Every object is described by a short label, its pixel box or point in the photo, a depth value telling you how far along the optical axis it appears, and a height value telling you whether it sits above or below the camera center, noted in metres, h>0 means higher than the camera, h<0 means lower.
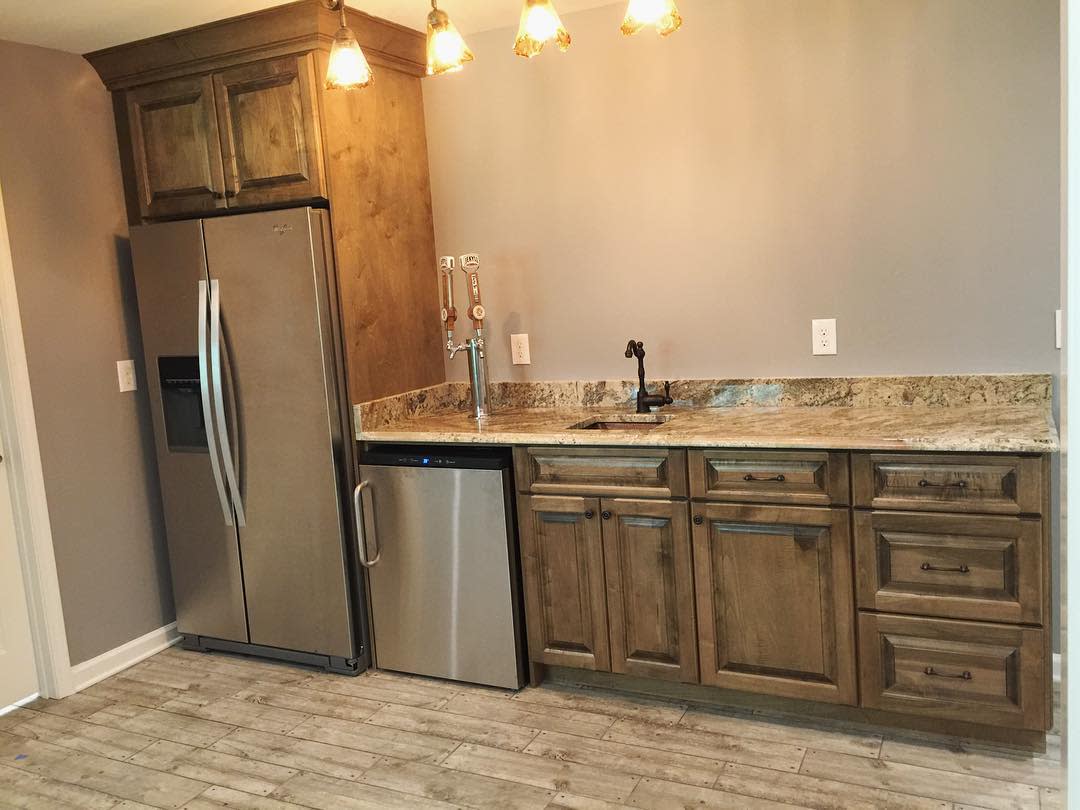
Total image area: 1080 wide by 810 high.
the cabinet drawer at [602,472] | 2.71 -0.50
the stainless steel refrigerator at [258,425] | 3.12 -0.32
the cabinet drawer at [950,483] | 2.26 -0.51
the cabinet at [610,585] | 2.74 -0.87
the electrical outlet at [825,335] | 3.02 -0.14
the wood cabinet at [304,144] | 3.05 +0.68
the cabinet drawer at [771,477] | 2.48 -0.51
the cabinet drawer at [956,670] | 2.32 -1.03
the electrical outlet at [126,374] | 3.50 -0.11
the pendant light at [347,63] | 2.18 +0.64
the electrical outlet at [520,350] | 3.54 -0.13
